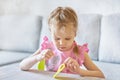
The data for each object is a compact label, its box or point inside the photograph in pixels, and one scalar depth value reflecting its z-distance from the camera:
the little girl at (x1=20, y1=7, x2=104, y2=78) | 1.15
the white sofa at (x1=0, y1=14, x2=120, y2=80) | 2.04
